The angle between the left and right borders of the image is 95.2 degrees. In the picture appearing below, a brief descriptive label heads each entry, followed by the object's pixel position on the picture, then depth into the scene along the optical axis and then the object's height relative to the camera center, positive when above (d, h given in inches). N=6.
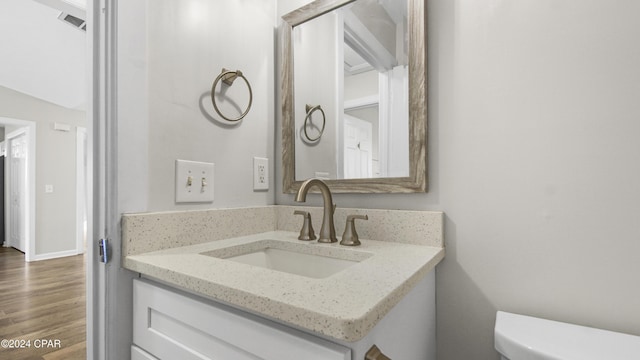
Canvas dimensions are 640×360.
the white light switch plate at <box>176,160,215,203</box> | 35.4 +0.0
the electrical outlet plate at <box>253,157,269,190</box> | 45.6 +1.2
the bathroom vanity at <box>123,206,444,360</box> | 17.5 -8.2
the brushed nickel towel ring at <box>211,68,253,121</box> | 39.1 +14.0
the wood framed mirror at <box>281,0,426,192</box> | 36.1 +12.3
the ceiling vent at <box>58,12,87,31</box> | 87.6 +49.7
